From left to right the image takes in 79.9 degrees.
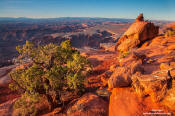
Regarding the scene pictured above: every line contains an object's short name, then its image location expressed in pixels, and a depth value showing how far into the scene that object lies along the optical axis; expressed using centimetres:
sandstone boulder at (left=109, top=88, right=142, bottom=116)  492
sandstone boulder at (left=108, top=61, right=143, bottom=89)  662
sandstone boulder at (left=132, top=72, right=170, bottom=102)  476
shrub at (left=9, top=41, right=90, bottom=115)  556
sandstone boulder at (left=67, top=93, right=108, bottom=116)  566
